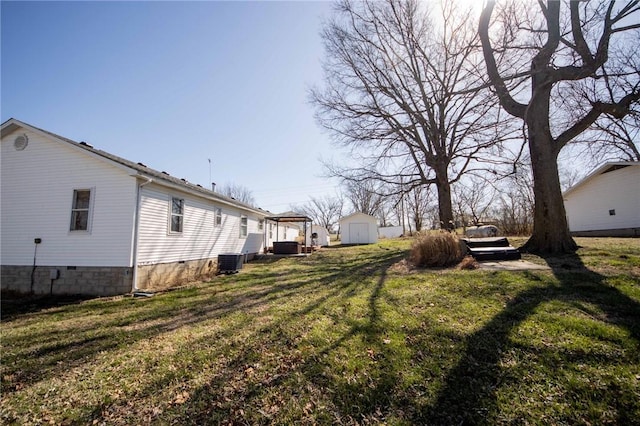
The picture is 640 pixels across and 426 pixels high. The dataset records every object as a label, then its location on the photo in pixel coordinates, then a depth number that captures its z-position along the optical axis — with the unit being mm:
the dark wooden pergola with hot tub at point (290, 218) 19664
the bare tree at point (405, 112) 13031
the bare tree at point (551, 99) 6602
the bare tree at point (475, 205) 29244
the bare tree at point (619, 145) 17938
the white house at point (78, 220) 7773
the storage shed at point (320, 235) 30703
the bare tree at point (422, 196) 15555
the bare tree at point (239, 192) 54094
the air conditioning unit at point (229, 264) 11164
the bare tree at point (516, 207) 12438
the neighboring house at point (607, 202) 15786
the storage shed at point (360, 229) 29625
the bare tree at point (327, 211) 61250
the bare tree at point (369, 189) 15048
